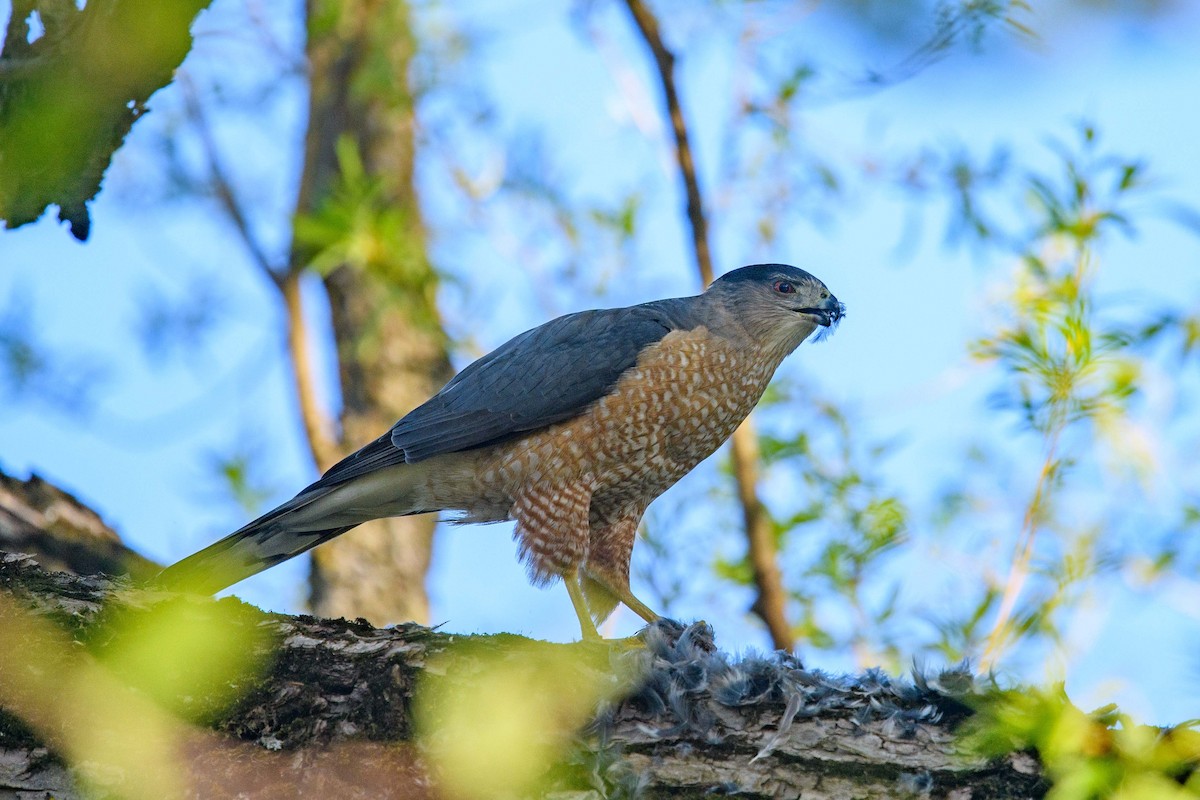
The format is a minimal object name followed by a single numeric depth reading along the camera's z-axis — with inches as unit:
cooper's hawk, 383.2
